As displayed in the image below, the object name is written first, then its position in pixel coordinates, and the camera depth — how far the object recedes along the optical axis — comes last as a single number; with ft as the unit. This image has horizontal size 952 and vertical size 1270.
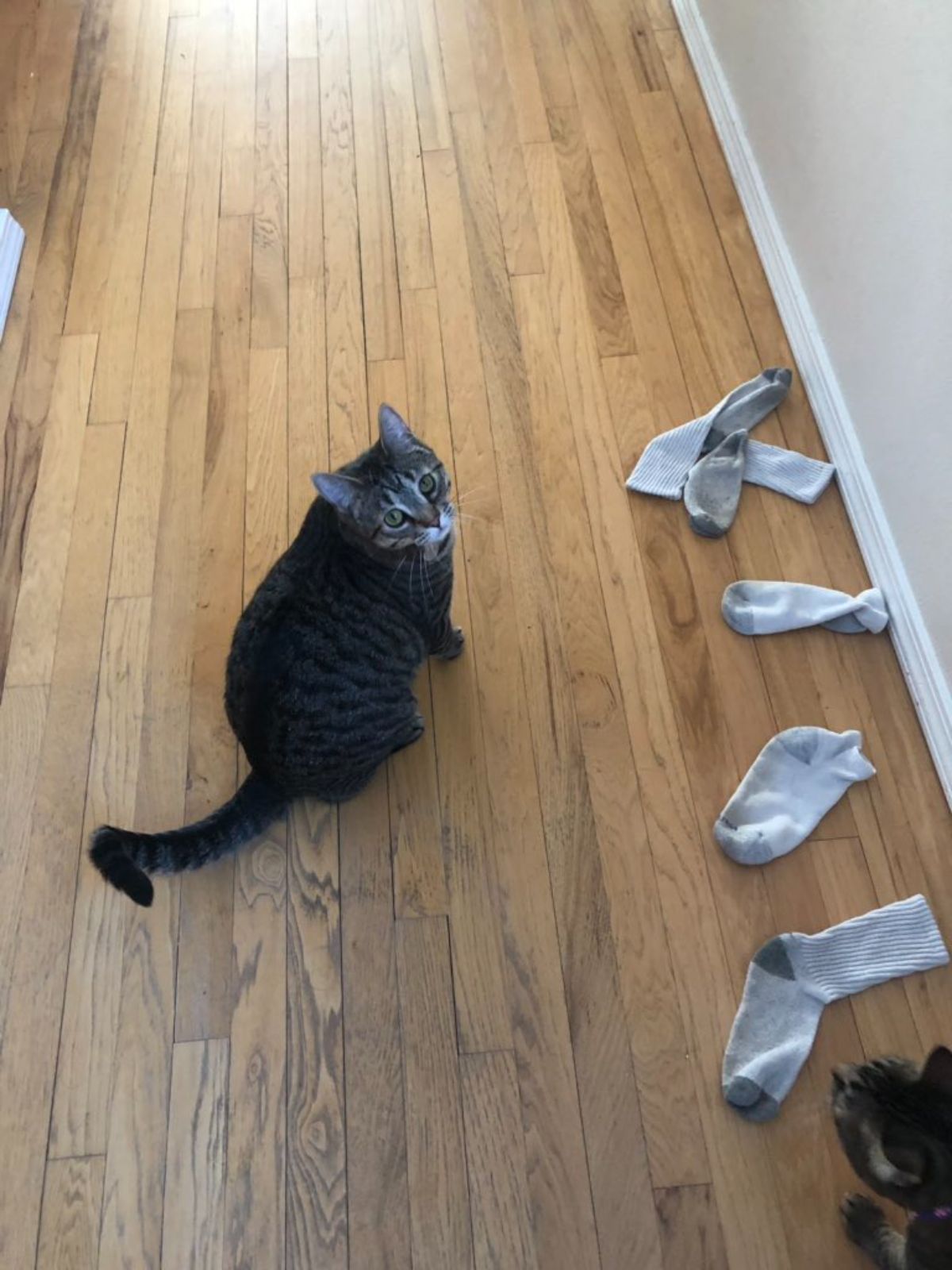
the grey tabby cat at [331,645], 4.28
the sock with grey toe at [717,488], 5.84
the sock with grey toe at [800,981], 4.34
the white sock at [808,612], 5.47
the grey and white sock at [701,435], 6.03
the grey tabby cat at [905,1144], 3.33
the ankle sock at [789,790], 4.90
